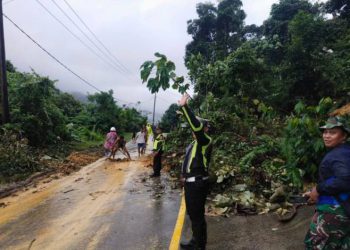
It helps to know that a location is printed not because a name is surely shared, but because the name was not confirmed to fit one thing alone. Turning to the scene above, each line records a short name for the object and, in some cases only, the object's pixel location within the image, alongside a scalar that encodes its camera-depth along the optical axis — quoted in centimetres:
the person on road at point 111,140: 2083
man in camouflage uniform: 368
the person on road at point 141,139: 2250
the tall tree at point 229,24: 4368
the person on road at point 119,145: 2088
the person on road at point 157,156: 1411
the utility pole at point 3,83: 1803
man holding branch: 563
